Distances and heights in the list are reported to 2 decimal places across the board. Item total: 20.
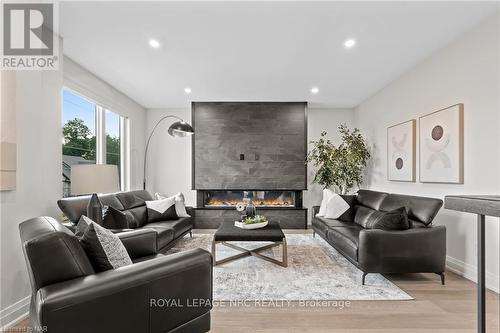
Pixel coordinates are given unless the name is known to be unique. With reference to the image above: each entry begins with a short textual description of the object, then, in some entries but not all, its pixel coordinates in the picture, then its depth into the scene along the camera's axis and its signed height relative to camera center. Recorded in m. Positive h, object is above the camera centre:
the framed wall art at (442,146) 2.82 +0.25
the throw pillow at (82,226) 1.68 -0.40
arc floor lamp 3.97 +0.59
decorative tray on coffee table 3.30 -0.76
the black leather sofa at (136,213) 2.58 -0.62
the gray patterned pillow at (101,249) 1.46 -0.49
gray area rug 2.40 -1.22
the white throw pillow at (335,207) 4.06 -0.66
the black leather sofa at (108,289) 1.16 -0.63
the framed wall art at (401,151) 3.68 +0.23
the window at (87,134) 3.43 +0.51
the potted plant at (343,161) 5.04 +0.10
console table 0.77 -0.19
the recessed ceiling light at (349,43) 2.84 +1.41
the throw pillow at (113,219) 2.76 -0.58
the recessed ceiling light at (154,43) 2.85 +1.41
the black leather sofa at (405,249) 2.59 -0.86
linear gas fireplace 5.57 -0.69
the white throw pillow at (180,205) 4.11 -0.64
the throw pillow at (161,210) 3.88 -0.68
